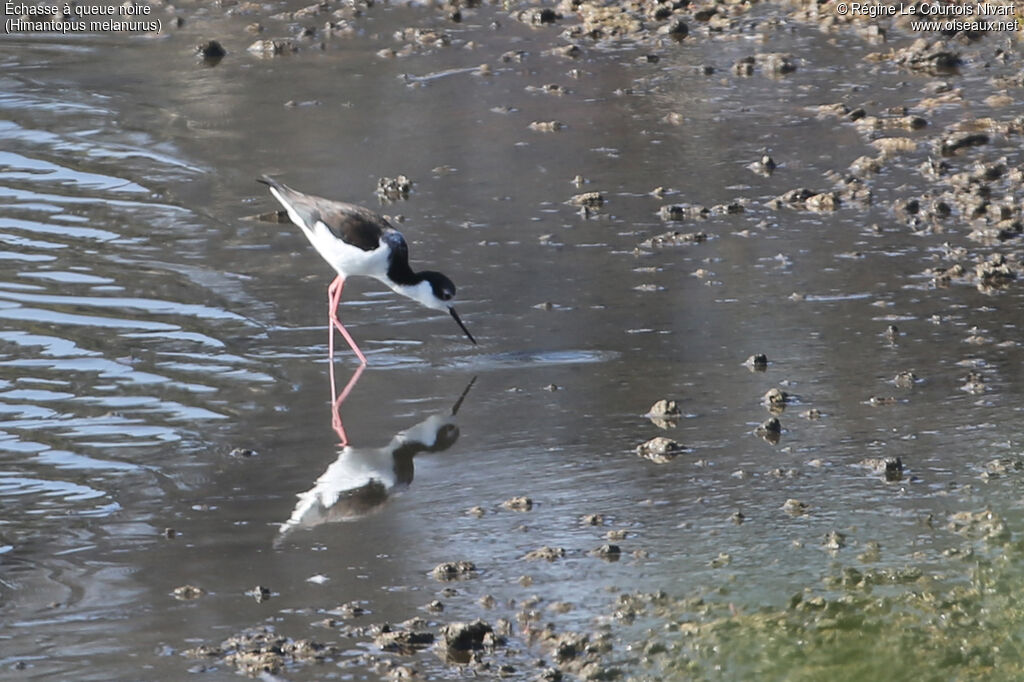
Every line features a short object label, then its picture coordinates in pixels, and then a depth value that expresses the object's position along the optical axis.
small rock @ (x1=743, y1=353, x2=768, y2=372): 16.25
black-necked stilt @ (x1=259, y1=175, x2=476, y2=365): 17.81
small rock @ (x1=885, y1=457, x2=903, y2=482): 13.61
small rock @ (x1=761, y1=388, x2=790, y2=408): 15.30
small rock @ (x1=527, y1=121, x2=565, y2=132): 24.81
